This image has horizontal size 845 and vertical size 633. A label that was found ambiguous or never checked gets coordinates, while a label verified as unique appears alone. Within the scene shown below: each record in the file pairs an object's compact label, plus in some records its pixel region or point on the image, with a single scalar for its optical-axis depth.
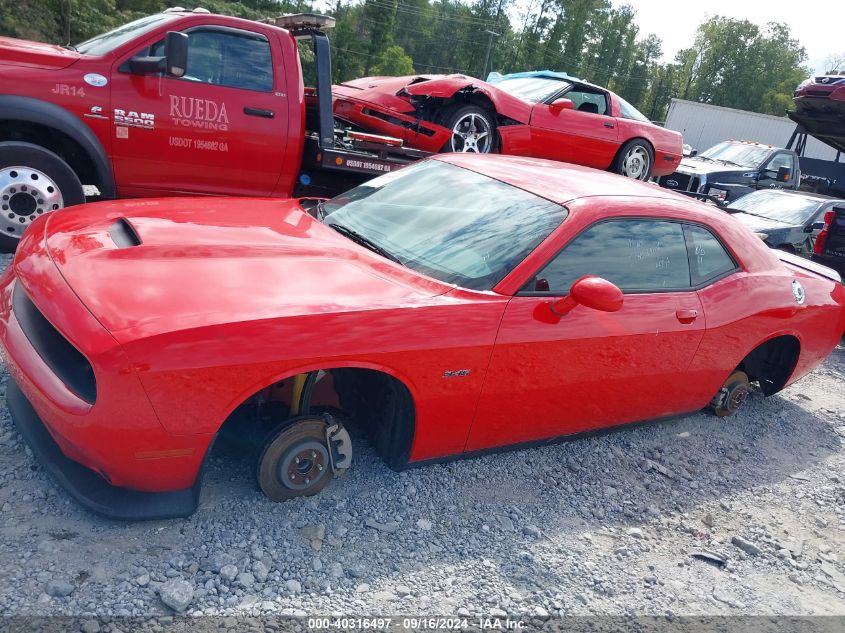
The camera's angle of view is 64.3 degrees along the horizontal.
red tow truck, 4.81
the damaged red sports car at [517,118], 6.90
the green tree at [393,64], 46.16
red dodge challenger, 2.28
